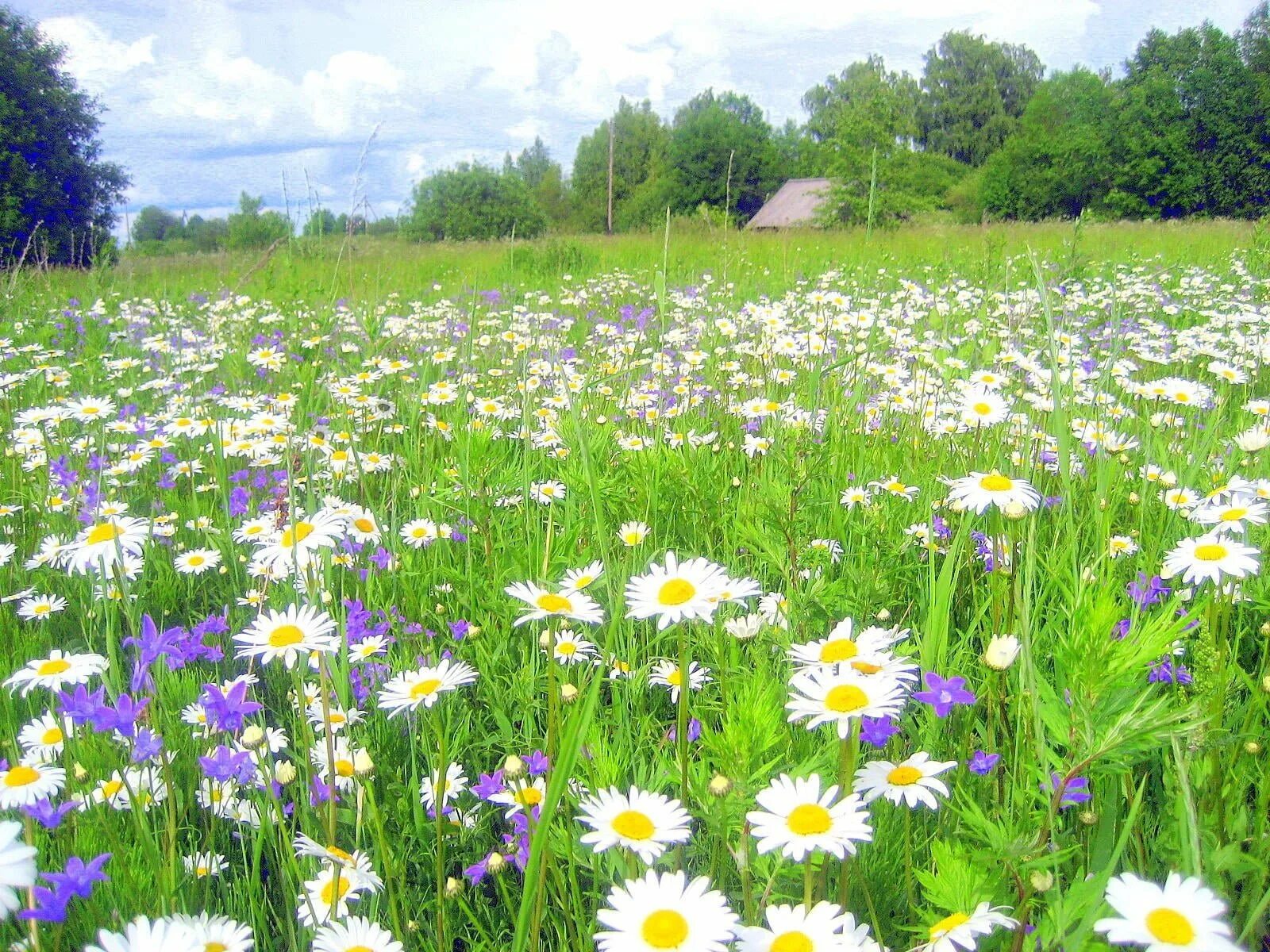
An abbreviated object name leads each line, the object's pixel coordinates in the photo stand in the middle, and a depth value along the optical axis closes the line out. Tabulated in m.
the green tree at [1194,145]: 31.98
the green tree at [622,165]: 51.50
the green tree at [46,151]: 26.92
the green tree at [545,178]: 68.12
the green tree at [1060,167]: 33.19
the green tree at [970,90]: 57.72
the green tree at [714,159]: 44.38
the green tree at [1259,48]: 31.84
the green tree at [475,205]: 42.44
